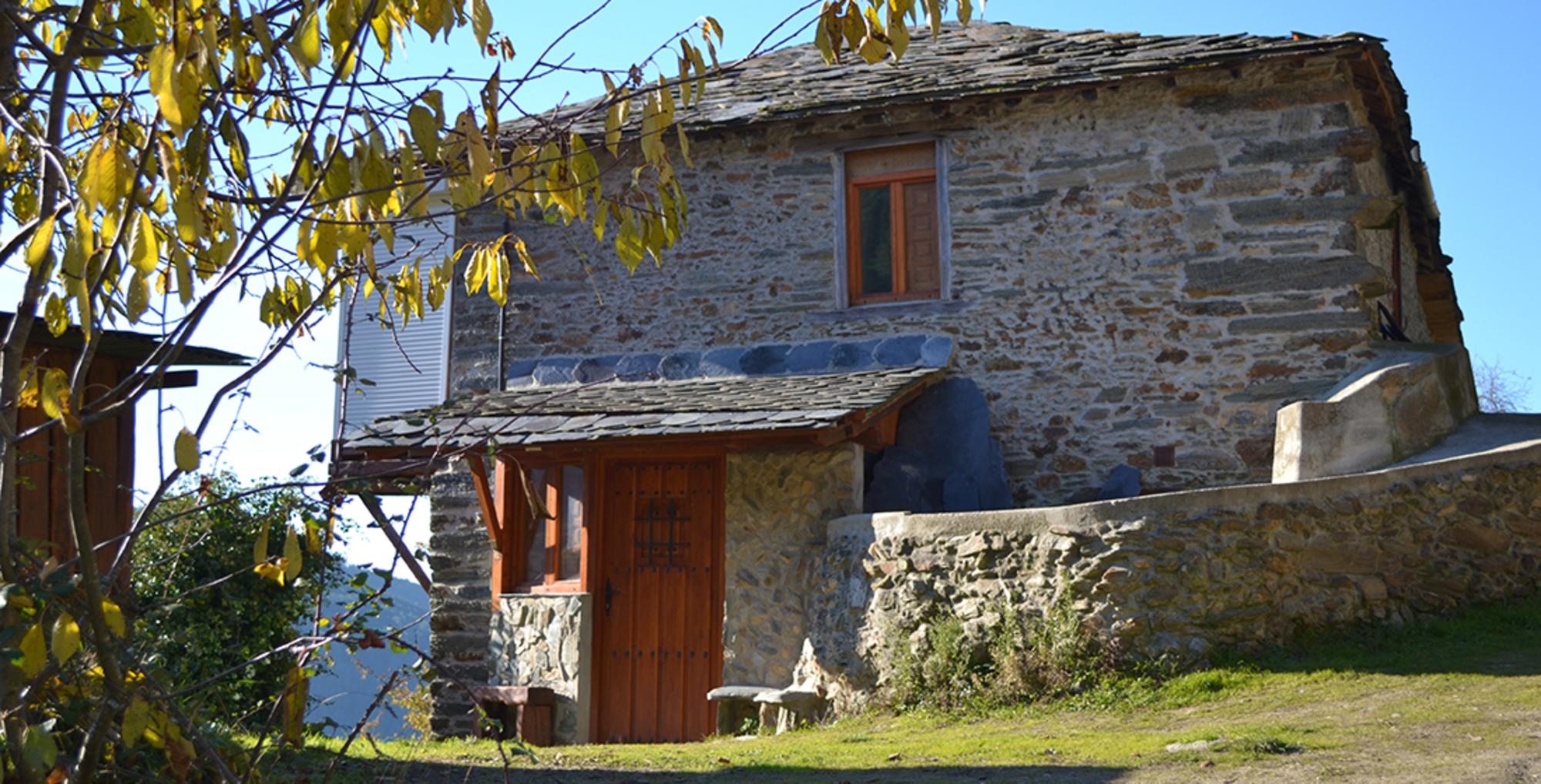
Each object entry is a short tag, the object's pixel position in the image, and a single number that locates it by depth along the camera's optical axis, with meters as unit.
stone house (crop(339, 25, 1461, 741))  10.29
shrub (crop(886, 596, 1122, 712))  8.28
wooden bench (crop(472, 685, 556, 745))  10.27
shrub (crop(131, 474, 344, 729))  11.41
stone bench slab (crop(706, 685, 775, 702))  9.64
